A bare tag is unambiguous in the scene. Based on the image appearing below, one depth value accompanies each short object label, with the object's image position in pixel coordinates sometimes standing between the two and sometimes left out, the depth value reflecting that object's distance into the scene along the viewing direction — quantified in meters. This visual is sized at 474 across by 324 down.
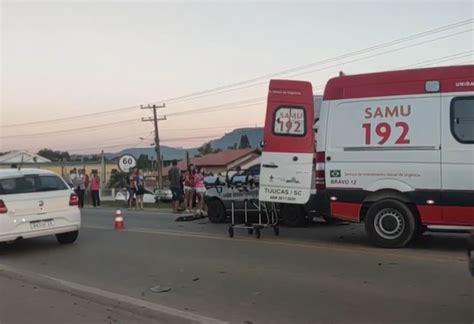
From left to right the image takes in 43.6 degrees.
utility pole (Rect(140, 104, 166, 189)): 62.08
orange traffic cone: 14.96
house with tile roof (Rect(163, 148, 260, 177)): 83.24
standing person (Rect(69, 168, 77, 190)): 27.23
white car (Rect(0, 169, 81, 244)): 10.74
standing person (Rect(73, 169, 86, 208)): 26.08
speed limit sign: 26.59
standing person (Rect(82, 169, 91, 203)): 27.86
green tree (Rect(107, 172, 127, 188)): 71.12
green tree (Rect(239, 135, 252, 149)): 123.74
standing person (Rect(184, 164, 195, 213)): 19.77
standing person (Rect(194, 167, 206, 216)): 19.33
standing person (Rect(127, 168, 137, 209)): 23.72
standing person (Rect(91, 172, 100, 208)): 26.88
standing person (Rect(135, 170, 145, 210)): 23.41
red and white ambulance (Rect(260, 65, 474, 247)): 9.66
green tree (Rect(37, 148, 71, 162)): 128.18
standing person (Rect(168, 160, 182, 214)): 20.41
